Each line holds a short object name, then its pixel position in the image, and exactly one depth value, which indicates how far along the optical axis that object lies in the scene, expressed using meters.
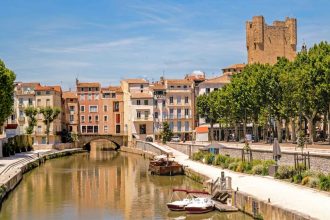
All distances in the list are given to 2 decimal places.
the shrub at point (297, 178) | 34.78
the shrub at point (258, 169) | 42.39
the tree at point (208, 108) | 98.12
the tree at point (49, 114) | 105.44
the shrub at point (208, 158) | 56.97
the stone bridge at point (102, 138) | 114.56
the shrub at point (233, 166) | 47.81
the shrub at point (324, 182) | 30.55
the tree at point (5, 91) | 70.19
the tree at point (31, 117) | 103.75
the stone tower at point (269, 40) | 128.75
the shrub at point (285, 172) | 37.19
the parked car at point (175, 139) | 103.56
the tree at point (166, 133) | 100.38
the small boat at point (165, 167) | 57.59
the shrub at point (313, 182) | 32.11
